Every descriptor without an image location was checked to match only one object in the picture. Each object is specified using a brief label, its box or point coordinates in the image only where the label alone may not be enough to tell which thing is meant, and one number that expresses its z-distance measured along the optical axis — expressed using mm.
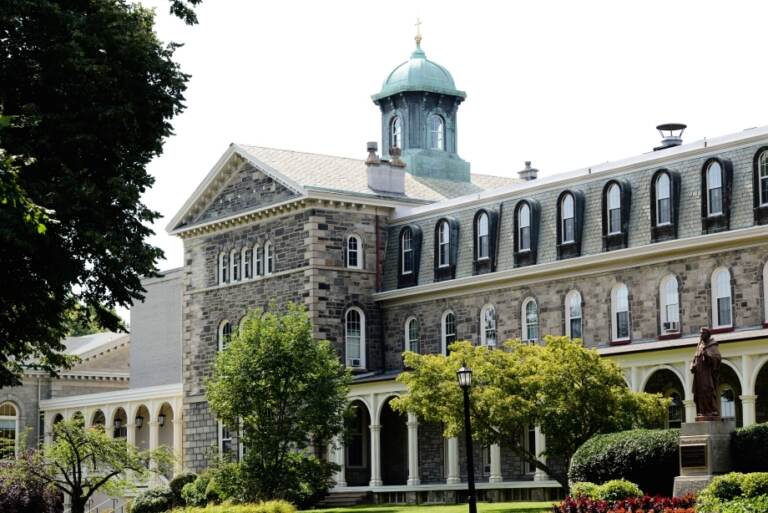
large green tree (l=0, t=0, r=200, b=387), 30312
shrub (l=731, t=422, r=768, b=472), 32656
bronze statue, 33406
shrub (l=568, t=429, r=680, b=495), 35188
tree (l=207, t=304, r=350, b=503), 47812
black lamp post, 34219
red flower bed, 30997
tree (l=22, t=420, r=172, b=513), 56156
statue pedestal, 32844
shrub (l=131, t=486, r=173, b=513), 58719
